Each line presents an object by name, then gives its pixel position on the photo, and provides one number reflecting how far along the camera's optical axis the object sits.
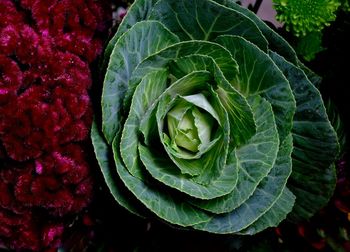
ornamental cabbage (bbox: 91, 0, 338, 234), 0.63
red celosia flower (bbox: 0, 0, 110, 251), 0.59
